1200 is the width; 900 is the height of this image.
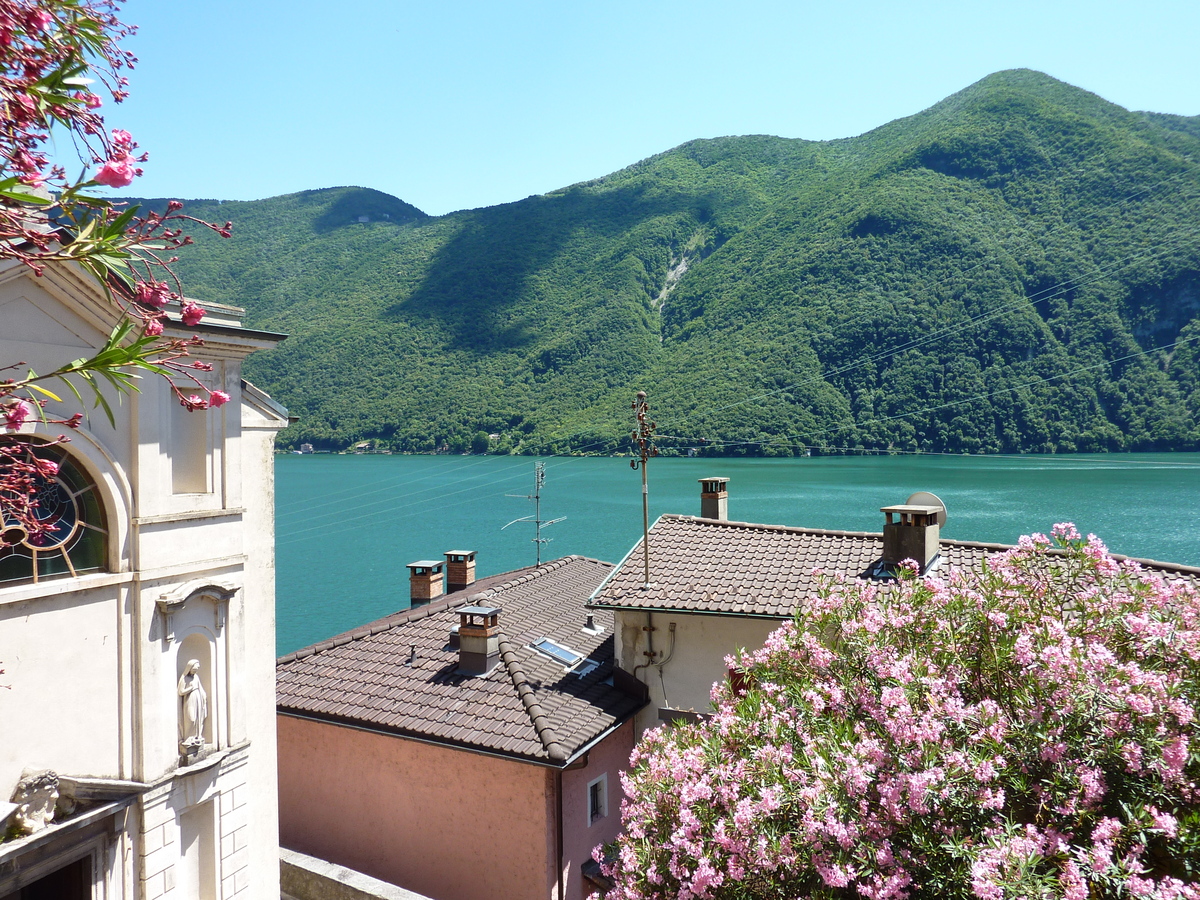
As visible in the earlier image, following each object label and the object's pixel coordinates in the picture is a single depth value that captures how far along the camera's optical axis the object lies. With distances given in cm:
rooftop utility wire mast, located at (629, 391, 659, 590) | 1176
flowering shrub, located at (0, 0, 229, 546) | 224
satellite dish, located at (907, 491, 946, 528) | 1180
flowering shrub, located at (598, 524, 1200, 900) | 348
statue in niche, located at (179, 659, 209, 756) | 699
